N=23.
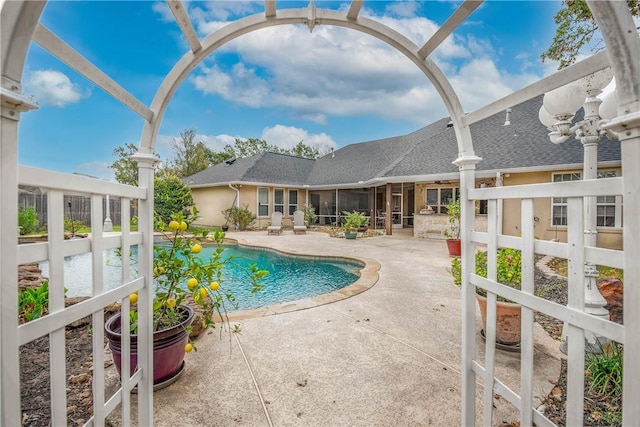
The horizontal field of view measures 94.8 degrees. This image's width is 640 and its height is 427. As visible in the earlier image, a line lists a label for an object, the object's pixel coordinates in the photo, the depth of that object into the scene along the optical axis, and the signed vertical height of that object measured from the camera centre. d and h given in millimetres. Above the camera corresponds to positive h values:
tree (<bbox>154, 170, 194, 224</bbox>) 15047 +795
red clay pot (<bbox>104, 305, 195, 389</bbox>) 2188 -1074
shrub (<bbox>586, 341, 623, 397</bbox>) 2252 -1303
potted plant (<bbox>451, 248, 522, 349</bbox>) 3023 -1026
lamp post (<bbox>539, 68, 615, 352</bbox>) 2916 +942
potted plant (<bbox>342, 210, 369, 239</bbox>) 12812 -663
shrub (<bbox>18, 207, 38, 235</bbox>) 10330 -381
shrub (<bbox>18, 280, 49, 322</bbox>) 2792 -960
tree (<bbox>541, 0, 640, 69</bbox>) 3623 +2284
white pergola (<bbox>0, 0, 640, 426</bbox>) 876 -22
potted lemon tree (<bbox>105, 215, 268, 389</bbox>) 2242 -791
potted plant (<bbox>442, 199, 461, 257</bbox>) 7936 -882
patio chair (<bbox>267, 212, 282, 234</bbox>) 15197 -559
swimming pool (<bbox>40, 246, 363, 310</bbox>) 5832 -1647
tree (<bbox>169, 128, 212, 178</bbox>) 26250 +4891
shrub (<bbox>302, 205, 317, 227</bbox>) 17422 -350
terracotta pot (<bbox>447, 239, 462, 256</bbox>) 7969 -1038
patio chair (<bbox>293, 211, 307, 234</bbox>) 15445 -519
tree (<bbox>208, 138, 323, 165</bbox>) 37844 +8020
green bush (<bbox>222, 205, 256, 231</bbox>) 15836 -421
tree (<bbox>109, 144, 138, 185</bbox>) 22662 +3160
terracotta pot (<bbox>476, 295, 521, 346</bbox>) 3014 -1180
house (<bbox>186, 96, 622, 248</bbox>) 9672 +1421
